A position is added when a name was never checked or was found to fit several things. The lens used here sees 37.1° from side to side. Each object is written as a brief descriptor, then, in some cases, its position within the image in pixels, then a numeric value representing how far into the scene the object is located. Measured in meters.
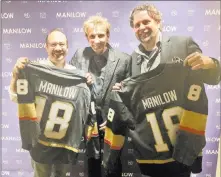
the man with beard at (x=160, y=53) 1.37
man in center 1.42
